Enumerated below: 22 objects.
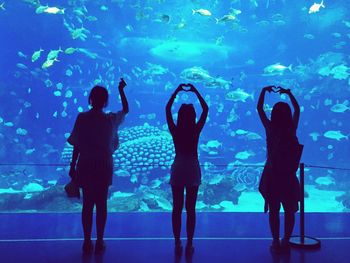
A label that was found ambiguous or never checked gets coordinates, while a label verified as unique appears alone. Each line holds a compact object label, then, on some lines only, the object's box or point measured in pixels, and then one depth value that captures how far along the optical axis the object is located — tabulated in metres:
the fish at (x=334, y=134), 13.27
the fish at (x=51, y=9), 11.82
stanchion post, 3.56
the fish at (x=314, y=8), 13.33
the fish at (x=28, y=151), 16.92
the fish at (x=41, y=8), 11.86
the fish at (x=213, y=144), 13.18
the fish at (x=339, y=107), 12.69
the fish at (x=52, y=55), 11.26
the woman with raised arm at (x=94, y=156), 3.13
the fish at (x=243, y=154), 14.24
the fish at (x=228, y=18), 10.83
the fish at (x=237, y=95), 11.03
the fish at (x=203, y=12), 11.42
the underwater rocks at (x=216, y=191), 11.82
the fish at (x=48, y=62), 11.26
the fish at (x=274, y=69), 11.64
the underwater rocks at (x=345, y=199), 14.37
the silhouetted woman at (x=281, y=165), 3.29
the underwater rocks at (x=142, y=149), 11.99
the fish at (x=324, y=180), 15.36
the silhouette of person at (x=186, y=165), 3.17
